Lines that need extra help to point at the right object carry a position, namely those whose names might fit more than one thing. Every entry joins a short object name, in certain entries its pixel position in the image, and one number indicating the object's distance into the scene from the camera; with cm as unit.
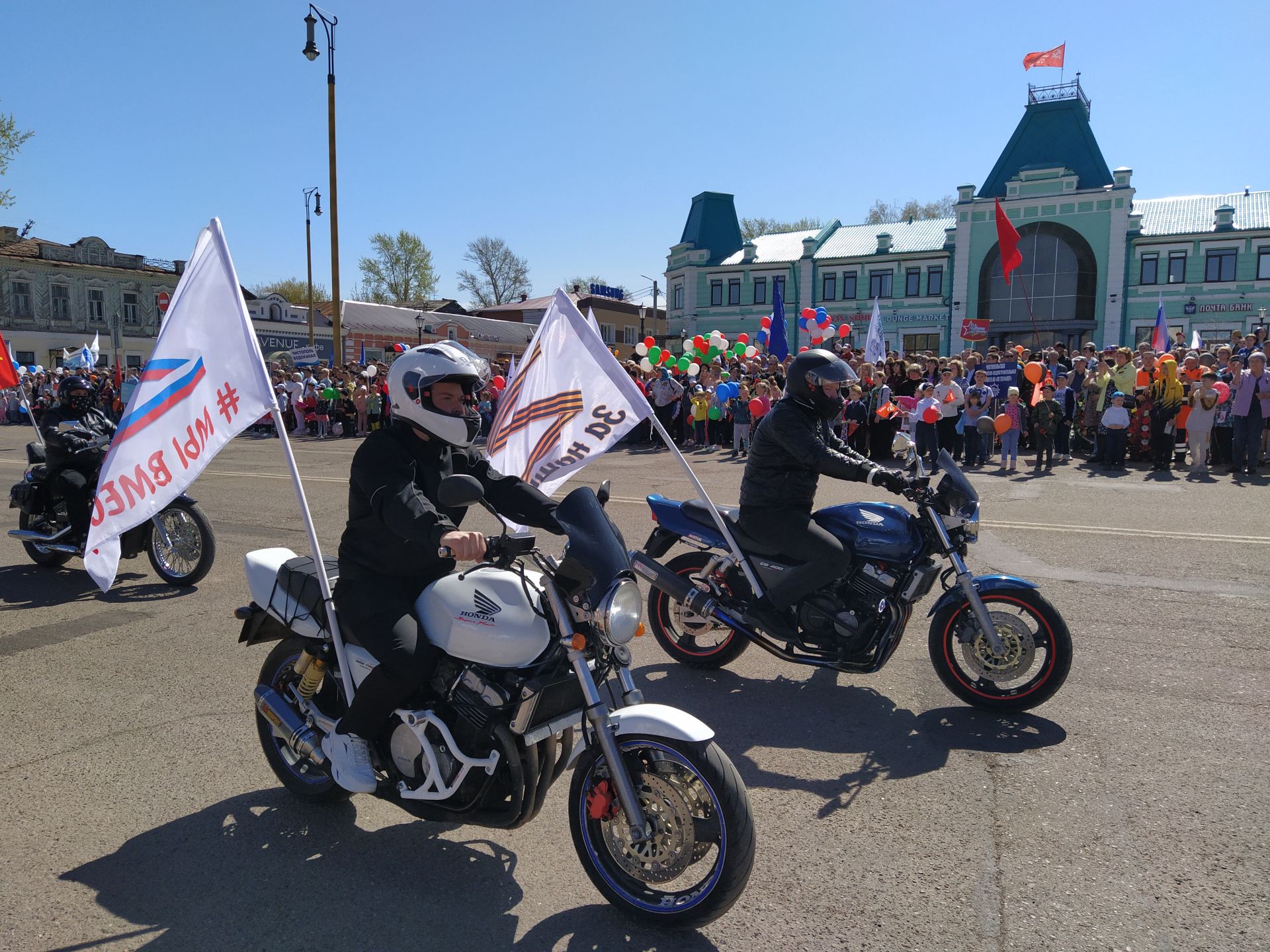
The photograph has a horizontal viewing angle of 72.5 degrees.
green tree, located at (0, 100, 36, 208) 3184
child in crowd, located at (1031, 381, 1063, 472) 1428
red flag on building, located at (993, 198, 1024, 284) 2075
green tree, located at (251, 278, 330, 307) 8794
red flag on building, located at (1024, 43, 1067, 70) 4616
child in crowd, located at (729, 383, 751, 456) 1758
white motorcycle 264
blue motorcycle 452
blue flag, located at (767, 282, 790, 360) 2466
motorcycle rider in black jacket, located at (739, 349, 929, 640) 479
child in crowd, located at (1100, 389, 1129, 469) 1391
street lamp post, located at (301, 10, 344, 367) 2077
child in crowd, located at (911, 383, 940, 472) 1503
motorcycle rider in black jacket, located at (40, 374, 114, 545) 736
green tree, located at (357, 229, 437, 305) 8219
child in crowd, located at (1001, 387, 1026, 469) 1459
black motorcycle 706
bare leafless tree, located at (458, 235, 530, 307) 8719
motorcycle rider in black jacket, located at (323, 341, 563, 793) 296
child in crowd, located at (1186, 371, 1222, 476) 1329
